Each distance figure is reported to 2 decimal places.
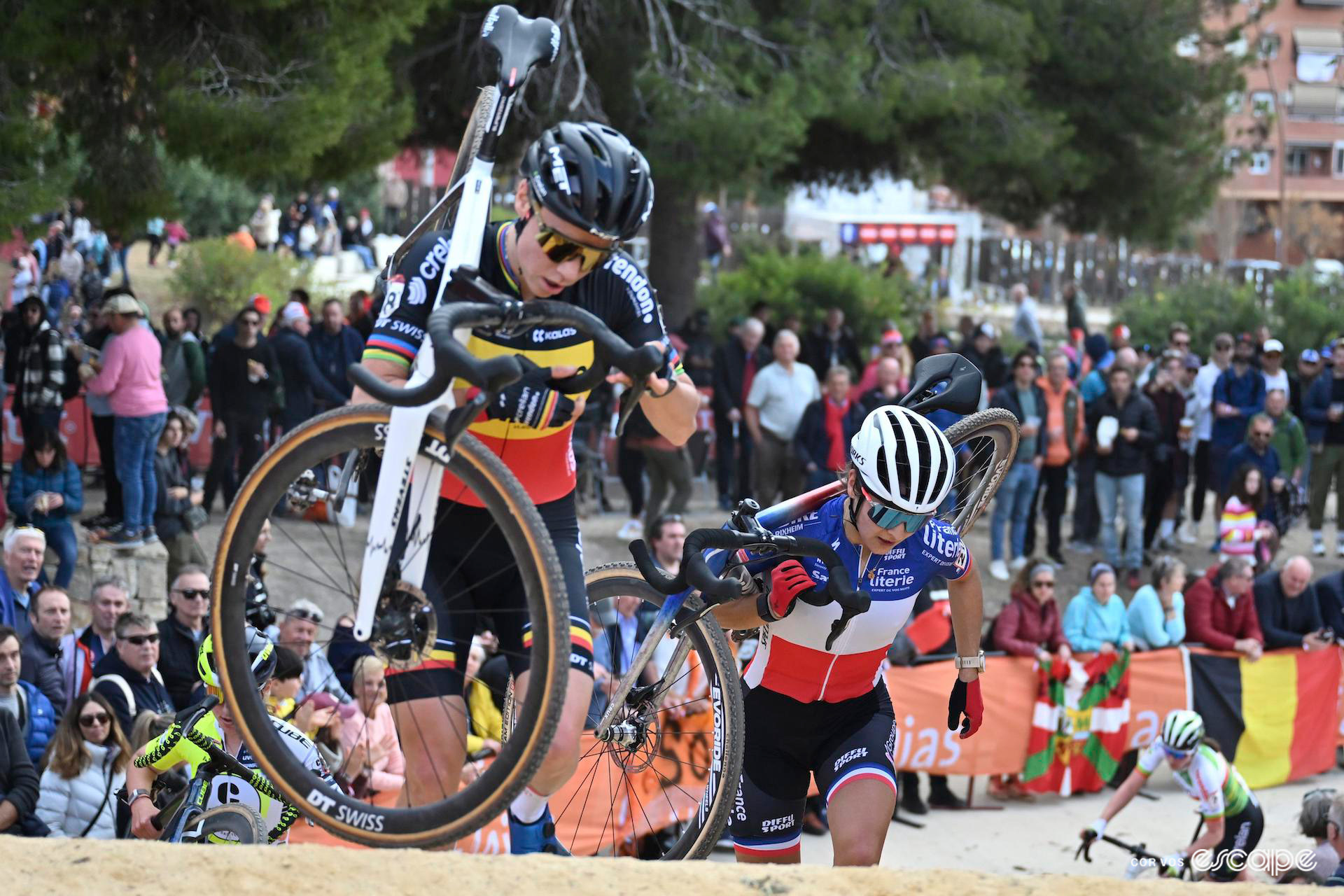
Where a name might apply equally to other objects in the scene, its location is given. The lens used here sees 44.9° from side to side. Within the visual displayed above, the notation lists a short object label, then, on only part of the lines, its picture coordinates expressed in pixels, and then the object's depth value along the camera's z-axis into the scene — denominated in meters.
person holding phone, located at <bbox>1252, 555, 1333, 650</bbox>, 12.23
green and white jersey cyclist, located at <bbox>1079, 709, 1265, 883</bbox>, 9.06
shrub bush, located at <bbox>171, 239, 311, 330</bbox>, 22.84
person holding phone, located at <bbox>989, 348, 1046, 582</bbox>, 13.78
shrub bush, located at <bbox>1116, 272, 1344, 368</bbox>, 22.28
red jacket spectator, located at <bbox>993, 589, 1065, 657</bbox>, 11.32
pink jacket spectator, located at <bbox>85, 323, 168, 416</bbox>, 11.09
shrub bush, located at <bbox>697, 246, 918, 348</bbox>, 20.30
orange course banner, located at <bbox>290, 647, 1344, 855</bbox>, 8.35
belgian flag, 11.93
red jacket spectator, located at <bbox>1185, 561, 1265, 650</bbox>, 12.09
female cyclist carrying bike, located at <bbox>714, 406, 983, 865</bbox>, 5.18
